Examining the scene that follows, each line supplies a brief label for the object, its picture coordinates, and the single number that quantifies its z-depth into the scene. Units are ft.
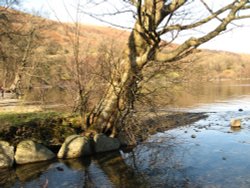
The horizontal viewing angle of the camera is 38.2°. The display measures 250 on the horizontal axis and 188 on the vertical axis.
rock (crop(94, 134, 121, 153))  44.01
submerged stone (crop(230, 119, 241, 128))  63.77
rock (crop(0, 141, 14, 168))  37.45
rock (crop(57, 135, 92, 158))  41.04
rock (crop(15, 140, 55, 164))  38.55
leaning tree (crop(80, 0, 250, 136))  40.63
